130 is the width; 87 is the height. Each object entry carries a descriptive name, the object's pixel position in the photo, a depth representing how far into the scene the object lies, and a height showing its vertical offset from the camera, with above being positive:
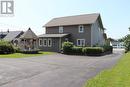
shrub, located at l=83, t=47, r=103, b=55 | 14.08 -0.90
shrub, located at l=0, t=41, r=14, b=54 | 13.95 -0.51
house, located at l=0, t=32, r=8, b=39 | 25.81 +3.22
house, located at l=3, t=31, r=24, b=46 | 22.19 +2.36
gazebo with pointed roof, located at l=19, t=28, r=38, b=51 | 16.17 +0.90
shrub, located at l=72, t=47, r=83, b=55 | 14.36 -0.91
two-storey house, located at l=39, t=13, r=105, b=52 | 17.05 +2.53
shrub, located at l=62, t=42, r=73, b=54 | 14.75 -0.42
